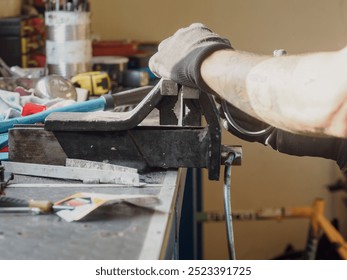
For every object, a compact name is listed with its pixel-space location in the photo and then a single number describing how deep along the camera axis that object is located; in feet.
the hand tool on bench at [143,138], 3.78
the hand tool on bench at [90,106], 4.23
